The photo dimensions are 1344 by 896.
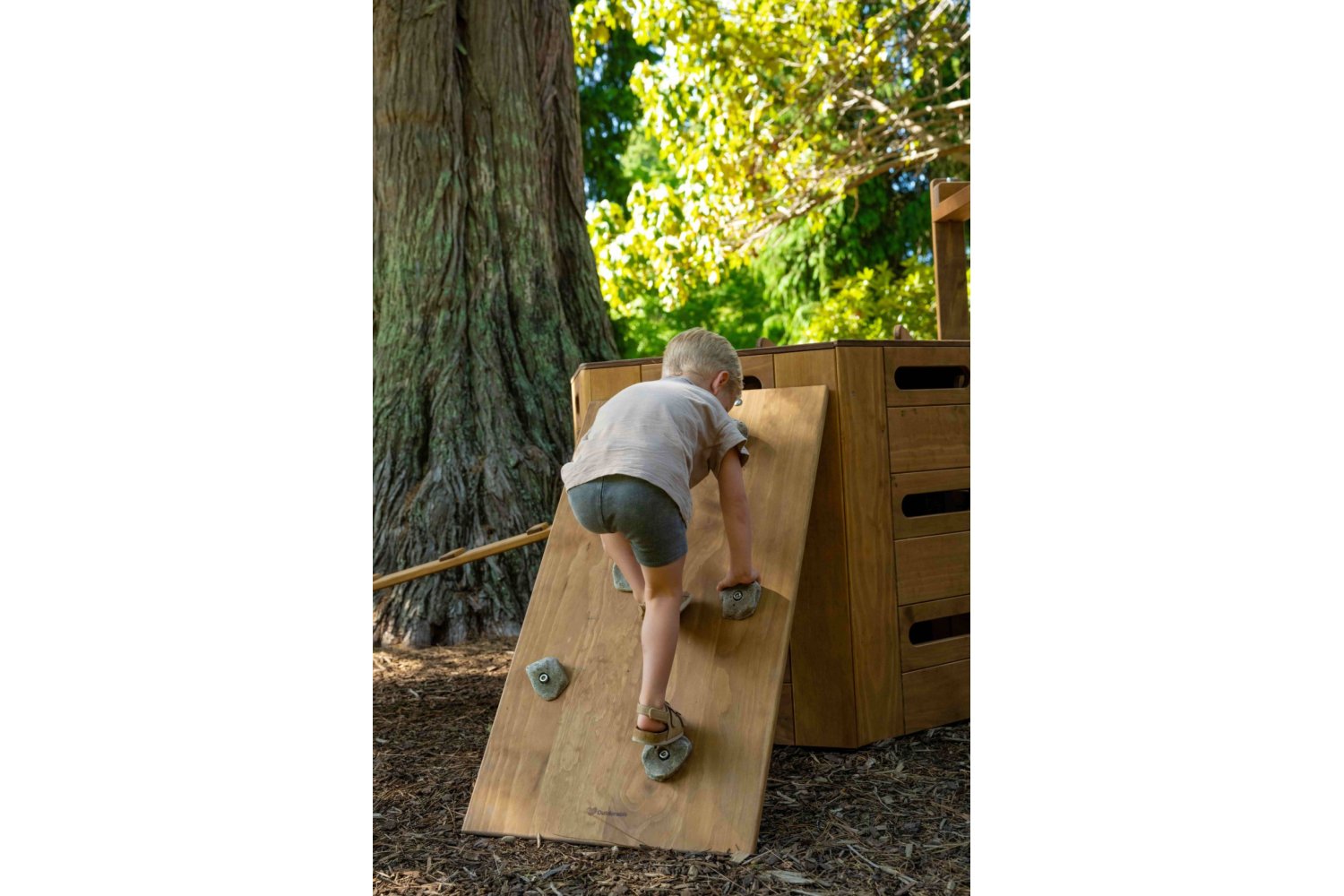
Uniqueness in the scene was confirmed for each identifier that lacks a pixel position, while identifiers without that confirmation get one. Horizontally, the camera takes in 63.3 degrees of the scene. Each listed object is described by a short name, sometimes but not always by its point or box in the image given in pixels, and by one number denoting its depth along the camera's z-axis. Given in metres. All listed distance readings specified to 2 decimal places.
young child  3.01
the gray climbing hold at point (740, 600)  3.28
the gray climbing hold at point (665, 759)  3.04
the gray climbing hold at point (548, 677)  3.33
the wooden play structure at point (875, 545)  3.76
